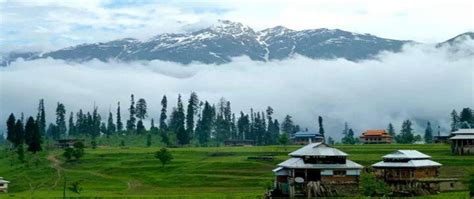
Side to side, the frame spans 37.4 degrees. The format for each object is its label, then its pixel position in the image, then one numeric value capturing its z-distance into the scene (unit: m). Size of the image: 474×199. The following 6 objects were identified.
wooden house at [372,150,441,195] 99.62
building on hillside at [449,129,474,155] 132.00
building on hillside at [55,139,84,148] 190.19
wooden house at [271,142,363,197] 99.00
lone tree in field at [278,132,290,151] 181.56
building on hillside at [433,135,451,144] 185.38
